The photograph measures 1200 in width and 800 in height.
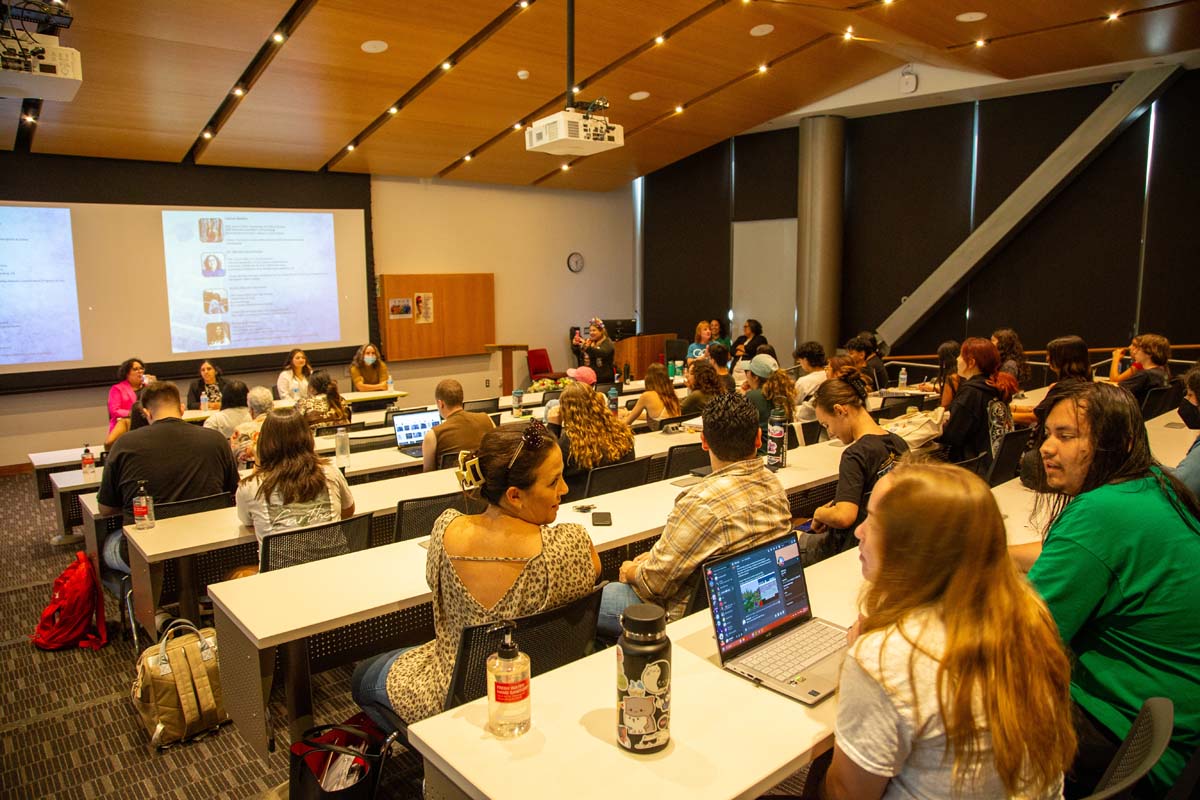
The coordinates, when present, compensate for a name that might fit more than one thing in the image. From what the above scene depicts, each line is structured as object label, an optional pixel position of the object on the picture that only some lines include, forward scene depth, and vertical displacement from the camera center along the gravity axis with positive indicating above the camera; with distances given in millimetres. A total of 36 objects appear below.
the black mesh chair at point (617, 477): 4164 -882
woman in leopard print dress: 2072 -631
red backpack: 4121 -1521
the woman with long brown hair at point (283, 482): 3418 -707
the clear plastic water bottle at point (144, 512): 3602 -871
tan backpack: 3168 -1472
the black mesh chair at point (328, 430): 6036 -871
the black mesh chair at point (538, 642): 1992 -863
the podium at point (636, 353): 11781 -636
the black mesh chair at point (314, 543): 3150 -917
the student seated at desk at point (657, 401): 5871 -662
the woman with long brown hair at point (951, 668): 1312 -595
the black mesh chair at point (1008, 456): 4320 -834
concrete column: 10859 +1085
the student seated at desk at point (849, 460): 3176 -616
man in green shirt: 1754 -656
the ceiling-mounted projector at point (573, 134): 5363 +1203
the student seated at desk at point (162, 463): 4000 -736
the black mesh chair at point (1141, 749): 1359 -805
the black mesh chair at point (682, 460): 4504 -849
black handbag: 2340 -1313
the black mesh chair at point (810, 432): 5520 -849
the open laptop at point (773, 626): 1978 -848
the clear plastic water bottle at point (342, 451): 4816 -820
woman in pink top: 7234 -649
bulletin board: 10930 -20
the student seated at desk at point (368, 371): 9250 -659
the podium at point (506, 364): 11757 -764
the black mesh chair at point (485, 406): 6566 -775
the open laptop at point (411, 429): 5441 -786
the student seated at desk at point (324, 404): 6277 -706
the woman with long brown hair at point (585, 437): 4230 -671
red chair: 12219 -800
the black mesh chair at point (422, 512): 3492 -872
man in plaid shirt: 2453 -633
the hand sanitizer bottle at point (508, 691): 1718 -814
